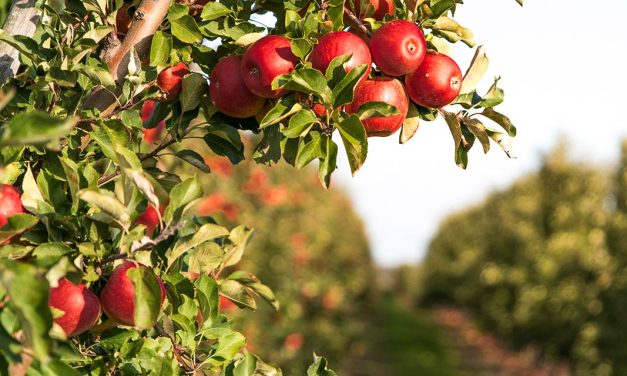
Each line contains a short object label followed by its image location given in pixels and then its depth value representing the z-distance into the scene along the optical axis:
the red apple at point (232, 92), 2.14
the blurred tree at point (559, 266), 12.19
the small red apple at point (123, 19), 2.25
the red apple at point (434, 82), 2.11
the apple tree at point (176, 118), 1.98
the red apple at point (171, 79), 2.21
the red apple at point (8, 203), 1.97
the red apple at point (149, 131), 2.64
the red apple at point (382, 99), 2.10
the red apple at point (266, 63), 2.07
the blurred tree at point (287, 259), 8.76
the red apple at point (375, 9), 2.17
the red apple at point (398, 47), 2.07
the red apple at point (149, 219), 2.28
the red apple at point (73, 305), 1.93
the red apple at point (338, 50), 2.06
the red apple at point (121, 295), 1.98
